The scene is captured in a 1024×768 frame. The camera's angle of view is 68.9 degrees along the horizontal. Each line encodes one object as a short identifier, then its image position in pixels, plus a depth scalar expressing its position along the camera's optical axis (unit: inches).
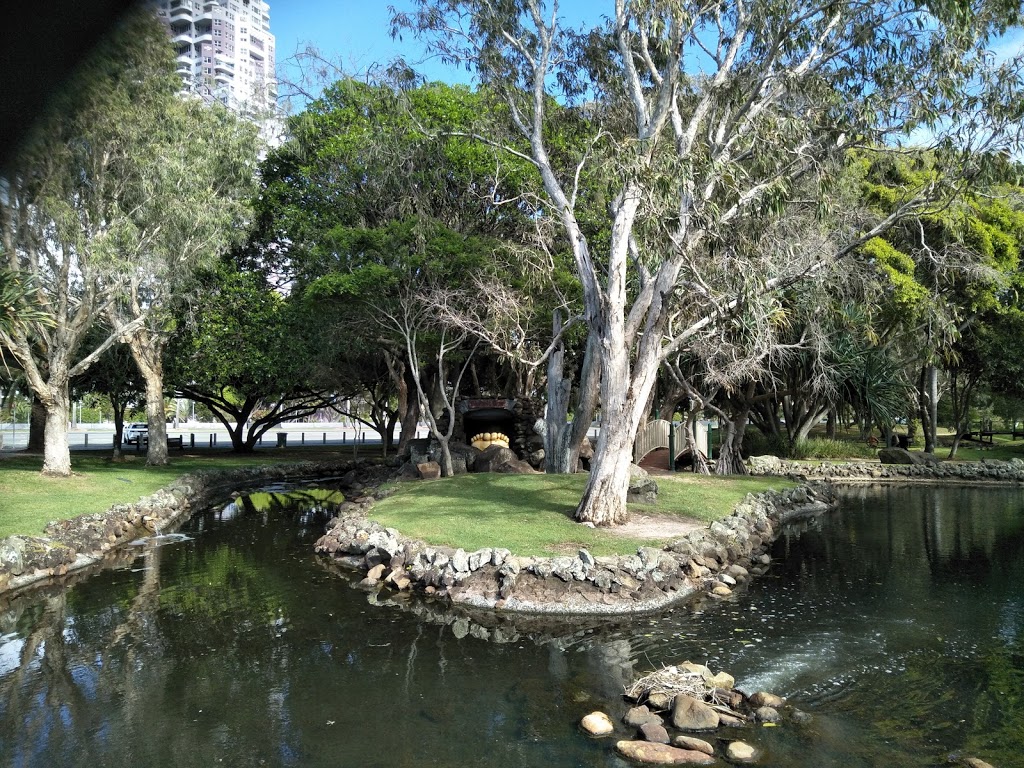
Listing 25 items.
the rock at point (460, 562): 462.7
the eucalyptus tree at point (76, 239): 661.3
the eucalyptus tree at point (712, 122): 499.8
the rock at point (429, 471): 893.8
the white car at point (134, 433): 1426.3
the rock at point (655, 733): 257.9
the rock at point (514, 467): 911.6
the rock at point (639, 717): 271.0
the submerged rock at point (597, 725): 266.4
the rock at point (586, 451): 960.9
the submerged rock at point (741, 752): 247.9
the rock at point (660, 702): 283.2
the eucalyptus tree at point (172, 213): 741.3
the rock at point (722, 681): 299.0
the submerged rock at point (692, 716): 270.7
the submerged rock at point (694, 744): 253.0
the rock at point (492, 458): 934.4
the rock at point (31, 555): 481.7
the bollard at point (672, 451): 1037.2
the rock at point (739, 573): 512.5
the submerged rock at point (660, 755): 246.1
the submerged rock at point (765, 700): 287.1
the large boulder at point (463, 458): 950.4
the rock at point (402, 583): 475.5
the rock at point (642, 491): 663.1
